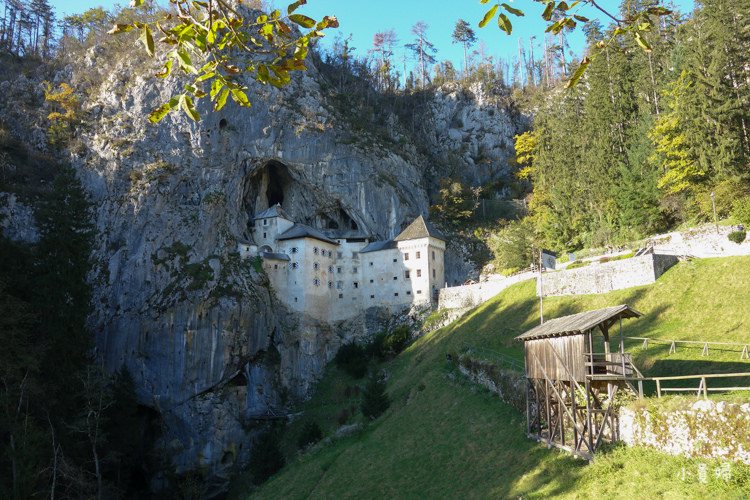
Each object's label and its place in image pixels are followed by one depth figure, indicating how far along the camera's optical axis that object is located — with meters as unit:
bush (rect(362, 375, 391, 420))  34.44
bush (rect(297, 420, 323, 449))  38.53
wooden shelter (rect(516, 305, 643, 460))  17.39
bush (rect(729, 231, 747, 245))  32.72
